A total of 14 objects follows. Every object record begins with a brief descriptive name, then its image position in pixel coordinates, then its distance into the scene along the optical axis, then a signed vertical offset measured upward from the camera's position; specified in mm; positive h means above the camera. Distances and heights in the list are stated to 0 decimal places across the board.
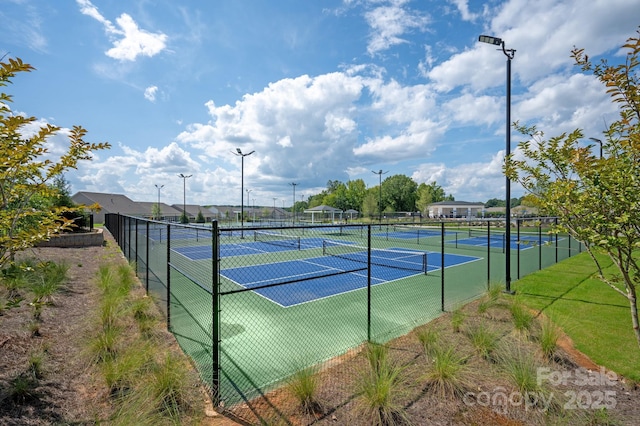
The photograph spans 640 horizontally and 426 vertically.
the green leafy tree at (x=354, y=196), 89312 +4744
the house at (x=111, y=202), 63978 +2242
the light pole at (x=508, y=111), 7789 +2622
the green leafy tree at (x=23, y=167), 2795 +494
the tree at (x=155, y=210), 59438 +448
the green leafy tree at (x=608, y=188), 2765 +263
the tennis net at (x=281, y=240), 23091 -2225
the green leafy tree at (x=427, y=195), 71244 +5050
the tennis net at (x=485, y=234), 28727 -2158
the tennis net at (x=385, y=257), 14000 -2294
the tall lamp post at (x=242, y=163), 26738 +4261
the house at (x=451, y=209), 80688 +1055
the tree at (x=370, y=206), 69256 +1518
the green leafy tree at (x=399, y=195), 86562 +4920
